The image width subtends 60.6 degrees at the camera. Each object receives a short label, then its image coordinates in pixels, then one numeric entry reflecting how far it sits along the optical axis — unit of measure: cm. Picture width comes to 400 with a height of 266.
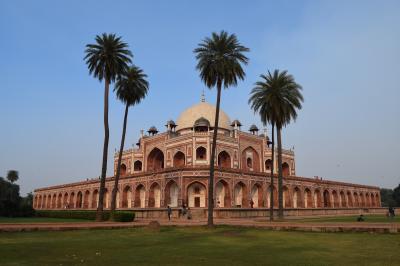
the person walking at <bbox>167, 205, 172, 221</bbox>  3687
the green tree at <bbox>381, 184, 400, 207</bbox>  9880
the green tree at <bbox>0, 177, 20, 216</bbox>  4241
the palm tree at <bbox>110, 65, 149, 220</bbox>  3741
